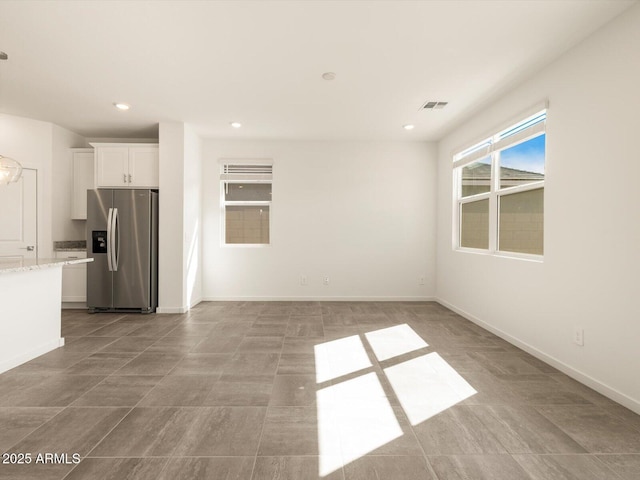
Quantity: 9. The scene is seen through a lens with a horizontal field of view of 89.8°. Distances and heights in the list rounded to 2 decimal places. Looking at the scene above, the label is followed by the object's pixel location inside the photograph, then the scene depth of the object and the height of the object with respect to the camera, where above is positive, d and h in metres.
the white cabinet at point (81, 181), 5.05 +0.85
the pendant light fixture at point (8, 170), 2.97 +0.60
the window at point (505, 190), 3.15 +0.56
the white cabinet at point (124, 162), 4.73 +1.07
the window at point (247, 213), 5.55 +0.40
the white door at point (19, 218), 4.36 +0.23
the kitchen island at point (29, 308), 2.70 -0.68
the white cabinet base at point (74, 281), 4.80 -0.70
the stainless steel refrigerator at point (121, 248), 4.55 -0.19
